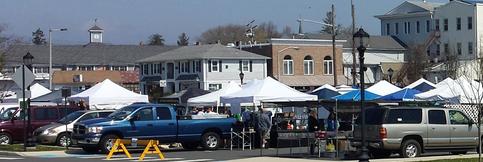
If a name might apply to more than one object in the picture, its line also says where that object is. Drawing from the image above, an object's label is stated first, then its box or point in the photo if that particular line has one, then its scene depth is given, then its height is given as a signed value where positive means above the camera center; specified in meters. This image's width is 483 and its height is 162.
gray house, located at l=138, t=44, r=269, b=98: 90.38 +2.67
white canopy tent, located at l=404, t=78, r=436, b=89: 46.58 +0.48
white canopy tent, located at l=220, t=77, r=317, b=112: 39.75 -0.05
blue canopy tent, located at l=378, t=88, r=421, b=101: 38.90 -0.13
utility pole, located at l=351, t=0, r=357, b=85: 55.50 +4.45
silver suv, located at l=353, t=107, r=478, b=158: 26.20 -1.17
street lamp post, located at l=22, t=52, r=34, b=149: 33.84 -0.42
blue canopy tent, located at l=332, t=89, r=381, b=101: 39.22 -0.16
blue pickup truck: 31.27 -1.26
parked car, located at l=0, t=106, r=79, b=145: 38.16 -1.10
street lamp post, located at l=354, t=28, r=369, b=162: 23.16 +0.96
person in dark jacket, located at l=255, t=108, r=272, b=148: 32.88 -1.17
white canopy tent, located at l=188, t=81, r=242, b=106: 48.19 -0.21
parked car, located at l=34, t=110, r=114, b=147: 36.38 -1.44
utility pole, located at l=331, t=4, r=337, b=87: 60.14 +4.44
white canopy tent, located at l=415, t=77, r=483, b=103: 36.16 -0.01
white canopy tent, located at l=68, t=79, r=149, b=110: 45.94 -0.16
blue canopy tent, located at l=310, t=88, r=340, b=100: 48.06 -0.03
